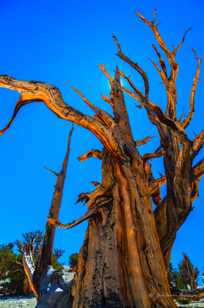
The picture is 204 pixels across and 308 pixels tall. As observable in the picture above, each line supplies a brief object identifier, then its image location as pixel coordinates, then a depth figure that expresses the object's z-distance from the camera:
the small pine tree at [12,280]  14.14
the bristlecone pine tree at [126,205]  2.15
